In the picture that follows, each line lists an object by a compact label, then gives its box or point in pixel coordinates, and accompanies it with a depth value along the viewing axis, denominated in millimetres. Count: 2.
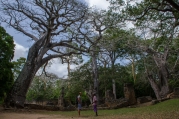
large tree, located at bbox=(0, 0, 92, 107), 13844
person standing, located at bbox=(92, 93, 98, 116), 10691
